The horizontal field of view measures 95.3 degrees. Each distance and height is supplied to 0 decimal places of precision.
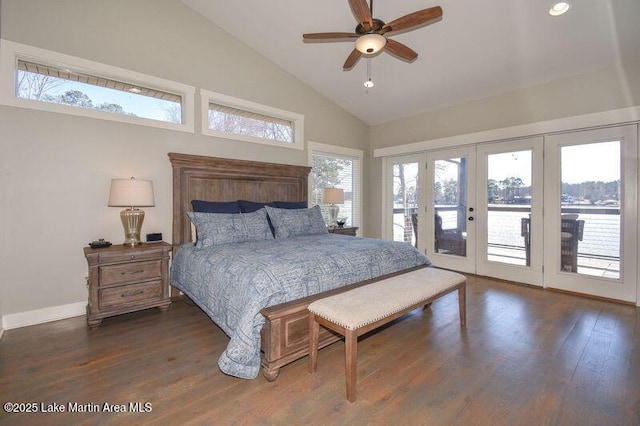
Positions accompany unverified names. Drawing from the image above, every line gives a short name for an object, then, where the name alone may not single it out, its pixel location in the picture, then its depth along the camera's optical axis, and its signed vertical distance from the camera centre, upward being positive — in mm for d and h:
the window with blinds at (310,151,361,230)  5203 +522
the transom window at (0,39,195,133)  2705 +1300
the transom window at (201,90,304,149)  3930 +1295
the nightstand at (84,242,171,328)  2674 -680
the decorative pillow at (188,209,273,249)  3061 -219
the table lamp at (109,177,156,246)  2902 +95
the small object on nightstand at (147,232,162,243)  3289 -319
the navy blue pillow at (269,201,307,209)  4223 +48
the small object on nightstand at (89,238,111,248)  2900 -339
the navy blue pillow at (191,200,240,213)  3533 +18
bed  1923 -540
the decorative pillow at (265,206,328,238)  3633 -193
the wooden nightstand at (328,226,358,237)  4750 -403
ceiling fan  2242 +1480
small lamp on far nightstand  4828 +180
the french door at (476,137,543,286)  4023 -97
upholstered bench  1749 -683
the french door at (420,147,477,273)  4660 -65
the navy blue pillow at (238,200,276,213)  3855 +24
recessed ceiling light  2738 +1872
